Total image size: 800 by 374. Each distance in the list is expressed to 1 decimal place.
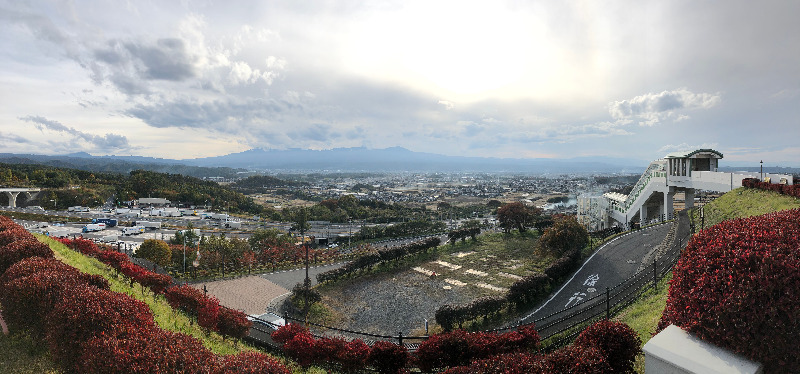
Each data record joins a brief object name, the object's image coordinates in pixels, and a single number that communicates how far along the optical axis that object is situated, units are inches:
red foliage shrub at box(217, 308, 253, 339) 358.6
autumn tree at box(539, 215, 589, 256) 773.3
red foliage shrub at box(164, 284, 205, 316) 419.5
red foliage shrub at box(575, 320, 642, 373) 198.4
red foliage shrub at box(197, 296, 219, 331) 357.1
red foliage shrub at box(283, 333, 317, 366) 294.2
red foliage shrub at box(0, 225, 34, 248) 386.6
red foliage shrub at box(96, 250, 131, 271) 568.6
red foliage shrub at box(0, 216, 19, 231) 451.2
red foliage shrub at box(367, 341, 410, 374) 276.7
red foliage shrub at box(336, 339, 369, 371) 280.7
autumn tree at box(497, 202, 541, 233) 1128.2
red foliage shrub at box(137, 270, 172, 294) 473.4
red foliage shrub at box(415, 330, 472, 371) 257.9
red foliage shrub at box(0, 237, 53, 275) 340.5
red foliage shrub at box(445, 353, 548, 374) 165.5
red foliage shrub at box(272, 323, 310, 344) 326.3
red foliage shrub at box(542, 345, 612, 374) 166.1
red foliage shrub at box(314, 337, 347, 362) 288.8
